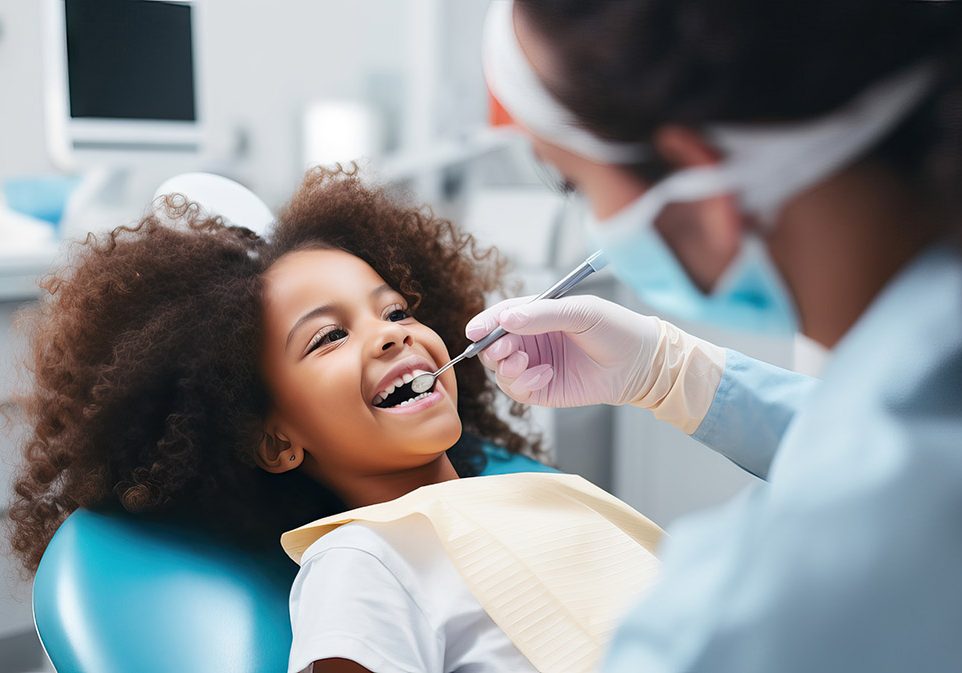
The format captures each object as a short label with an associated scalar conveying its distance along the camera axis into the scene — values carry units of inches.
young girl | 44.7
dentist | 17.7
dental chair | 39.2
